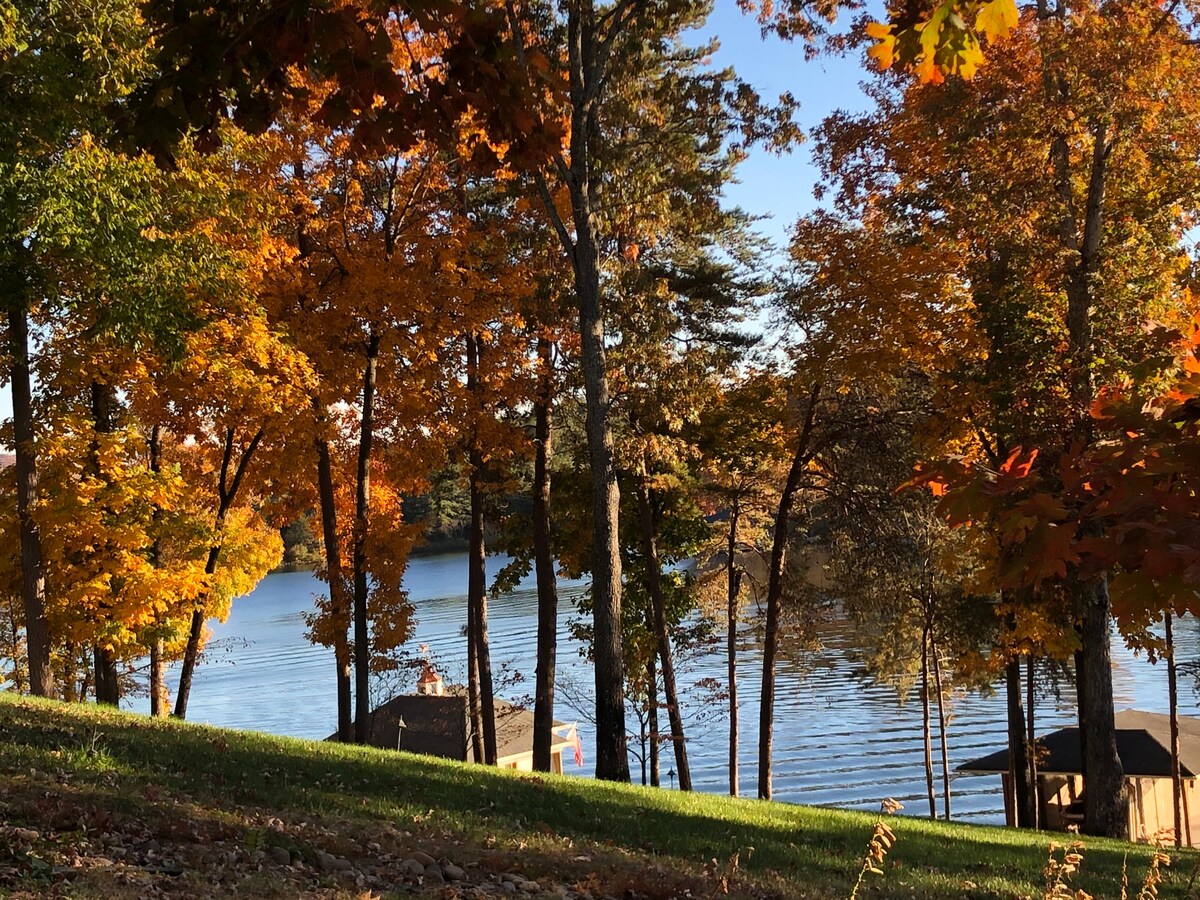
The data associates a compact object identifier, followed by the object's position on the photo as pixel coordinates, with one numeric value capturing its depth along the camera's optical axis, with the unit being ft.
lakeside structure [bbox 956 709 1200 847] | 79.61
